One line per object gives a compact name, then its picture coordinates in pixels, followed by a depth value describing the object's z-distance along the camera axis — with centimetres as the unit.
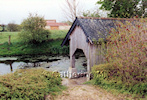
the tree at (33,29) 3040
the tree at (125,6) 2067
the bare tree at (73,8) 3061
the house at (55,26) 5897
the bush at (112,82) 805
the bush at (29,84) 611
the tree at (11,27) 5071
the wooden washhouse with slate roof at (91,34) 1165
